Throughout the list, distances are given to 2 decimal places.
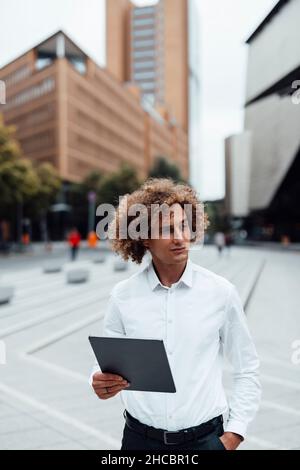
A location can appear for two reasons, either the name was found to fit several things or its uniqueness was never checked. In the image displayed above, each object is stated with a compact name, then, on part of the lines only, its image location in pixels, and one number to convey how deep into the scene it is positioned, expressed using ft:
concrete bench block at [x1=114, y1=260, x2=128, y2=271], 57.88
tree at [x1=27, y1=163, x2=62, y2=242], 117.39
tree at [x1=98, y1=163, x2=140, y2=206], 138.41
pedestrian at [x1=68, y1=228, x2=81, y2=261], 74.12
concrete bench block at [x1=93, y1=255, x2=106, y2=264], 73.67
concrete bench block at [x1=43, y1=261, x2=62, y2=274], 58.39
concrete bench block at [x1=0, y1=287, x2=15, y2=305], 34.26
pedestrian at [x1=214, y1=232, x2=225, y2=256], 57.49
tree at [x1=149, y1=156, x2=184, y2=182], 171.94
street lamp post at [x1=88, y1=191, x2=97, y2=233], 140.34
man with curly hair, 5.81
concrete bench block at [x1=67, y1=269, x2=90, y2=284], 46.88
